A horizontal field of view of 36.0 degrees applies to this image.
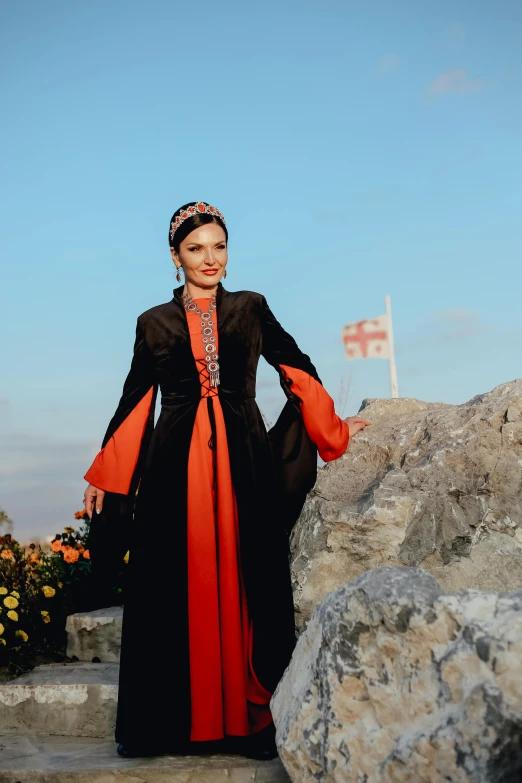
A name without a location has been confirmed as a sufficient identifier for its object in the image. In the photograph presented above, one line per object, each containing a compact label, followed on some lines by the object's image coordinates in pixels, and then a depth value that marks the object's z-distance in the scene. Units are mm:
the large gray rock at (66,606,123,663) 5047
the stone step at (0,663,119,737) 4180
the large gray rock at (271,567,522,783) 1967
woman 3289
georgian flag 10695
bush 5059
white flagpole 10251
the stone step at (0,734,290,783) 3150
